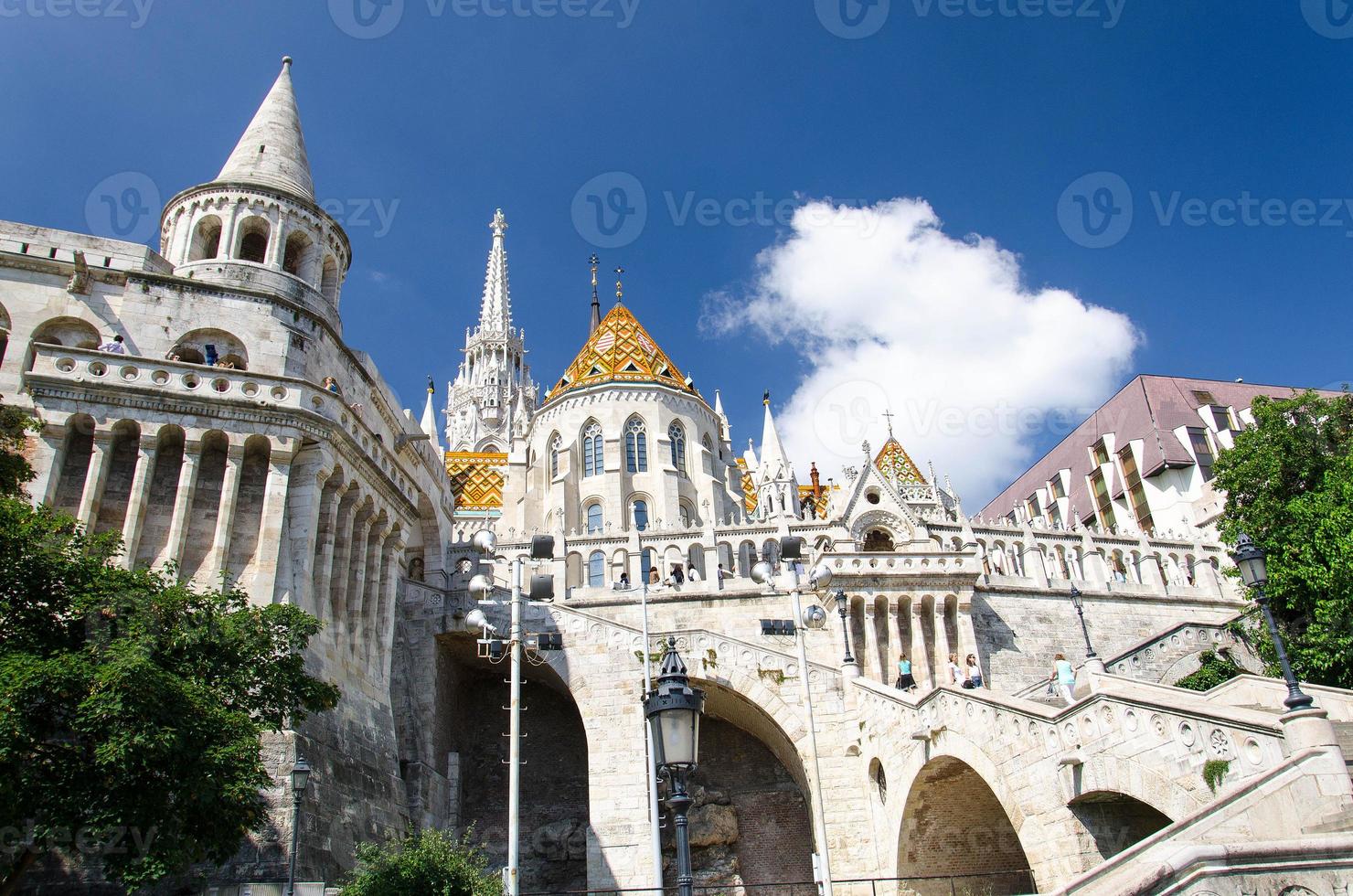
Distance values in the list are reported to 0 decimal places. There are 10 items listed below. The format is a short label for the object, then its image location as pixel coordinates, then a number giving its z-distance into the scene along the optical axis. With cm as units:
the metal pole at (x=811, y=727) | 1724
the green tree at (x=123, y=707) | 1242
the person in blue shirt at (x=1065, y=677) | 1912
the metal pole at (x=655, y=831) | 1495
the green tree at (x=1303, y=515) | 2534
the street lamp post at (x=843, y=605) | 2241
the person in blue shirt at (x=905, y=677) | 2370
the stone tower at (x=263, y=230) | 2441
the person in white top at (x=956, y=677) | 2369
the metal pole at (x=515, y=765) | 1587
